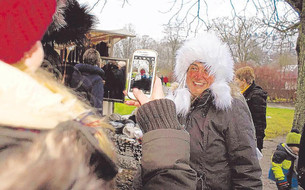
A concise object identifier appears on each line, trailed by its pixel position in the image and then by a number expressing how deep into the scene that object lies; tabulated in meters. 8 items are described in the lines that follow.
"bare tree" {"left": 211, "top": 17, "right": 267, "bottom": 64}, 26.56
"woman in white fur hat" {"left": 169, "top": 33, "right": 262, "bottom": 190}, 1.94
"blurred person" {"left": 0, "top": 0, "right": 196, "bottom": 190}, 0.48
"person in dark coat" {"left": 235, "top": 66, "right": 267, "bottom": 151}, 4.75
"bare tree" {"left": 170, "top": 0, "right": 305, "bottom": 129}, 6.05
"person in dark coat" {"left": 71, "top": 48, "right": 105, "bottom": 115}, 4.27
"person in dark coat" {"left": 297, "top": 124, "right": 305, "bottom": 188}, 2.76
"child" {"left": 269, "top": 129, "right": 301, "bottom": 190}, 3.73
